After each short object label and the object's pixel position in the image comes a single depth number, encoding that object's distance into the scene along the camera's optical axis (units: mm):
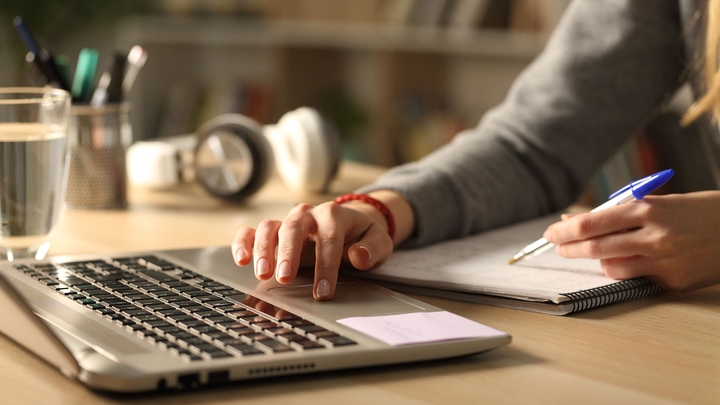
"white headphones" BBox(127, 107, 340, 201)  1544
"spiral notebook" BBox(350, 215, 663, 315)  1122
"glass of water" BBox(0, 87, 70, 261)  1232
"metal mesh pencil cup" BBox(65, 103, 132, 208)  1482
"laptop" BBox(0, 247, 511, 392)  959
